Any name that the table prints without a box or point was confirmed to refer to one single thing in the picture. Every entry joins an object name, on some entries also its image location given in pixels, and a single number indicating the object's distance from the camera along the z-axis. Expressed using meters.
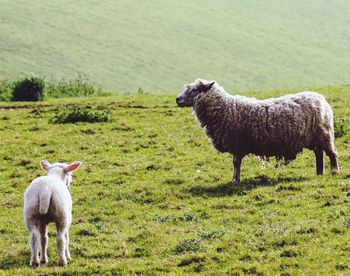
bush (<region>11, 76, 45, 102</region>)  35.31
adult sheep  16.52
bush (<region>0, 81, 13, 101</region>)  36.35
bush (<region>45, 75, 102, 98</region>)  38.81
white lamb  10.78
